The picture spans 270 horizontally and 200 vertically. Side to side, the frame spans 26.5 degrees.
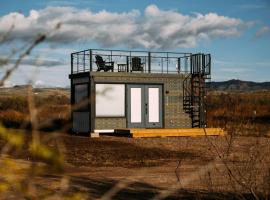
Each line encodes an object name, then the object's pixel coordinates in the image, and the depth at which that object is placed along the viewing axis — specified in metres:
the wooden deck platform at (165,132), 27.41
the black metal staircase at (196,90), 30.91
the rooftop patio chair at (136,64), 30.70
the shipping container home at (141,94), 28.78
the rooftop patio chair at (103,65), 29.80
